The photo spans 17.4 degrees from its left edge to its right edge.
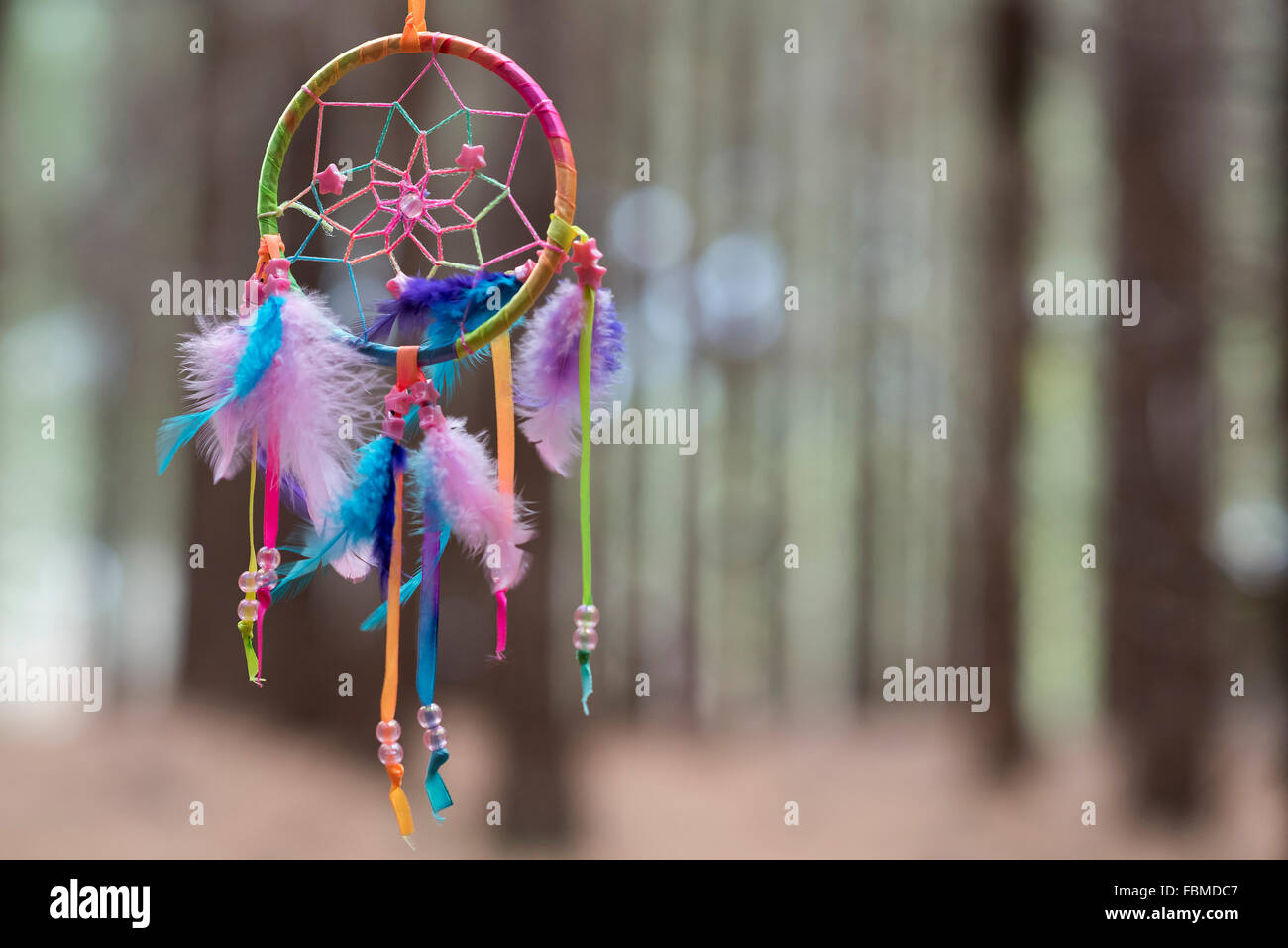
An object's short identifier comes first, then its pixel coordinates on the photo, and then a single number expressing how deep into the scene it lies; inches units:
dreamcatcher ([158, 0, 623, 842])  45.7
